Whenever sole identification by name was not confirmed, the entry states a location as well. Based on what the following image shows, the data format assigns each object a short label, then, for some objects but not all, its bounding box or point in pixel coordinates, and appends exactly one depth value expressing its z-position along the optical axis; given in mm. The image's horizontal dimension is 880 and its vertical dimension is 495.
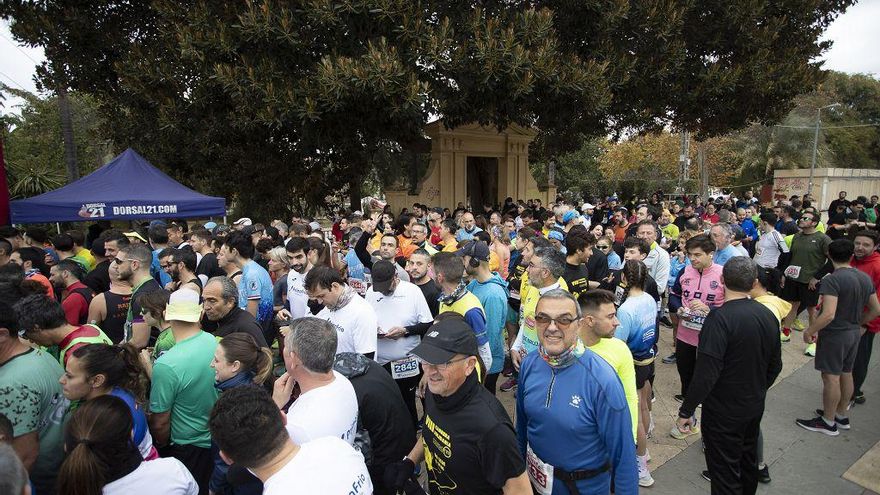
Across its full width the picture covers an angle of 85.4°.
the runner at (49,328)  3094
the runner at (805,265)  7176
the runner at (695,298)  4551
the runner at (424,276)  4723
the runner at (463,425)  2008
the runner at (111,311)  4254
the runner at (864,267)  4930
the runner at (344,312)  3738
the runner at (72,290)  4309
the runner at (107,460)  2029
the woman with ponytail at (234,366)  2672
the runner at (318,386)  2363
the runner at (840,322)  4410
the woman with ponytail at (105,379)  2596
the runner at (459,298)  3846
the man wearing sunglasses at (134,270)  4129
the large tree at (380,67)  9336
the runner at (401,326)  4223
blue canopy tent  8336
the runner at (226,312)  3697
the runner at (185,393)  2959
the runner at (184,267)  4797
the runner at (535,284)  3984
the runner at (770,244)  7957
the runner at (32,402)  2488
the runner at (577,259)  5012
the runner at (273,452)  1796
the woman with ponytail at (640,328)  3801
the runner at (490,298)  4426
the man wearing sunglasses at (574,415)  2322
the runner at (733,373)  3277
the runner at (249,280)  5098
